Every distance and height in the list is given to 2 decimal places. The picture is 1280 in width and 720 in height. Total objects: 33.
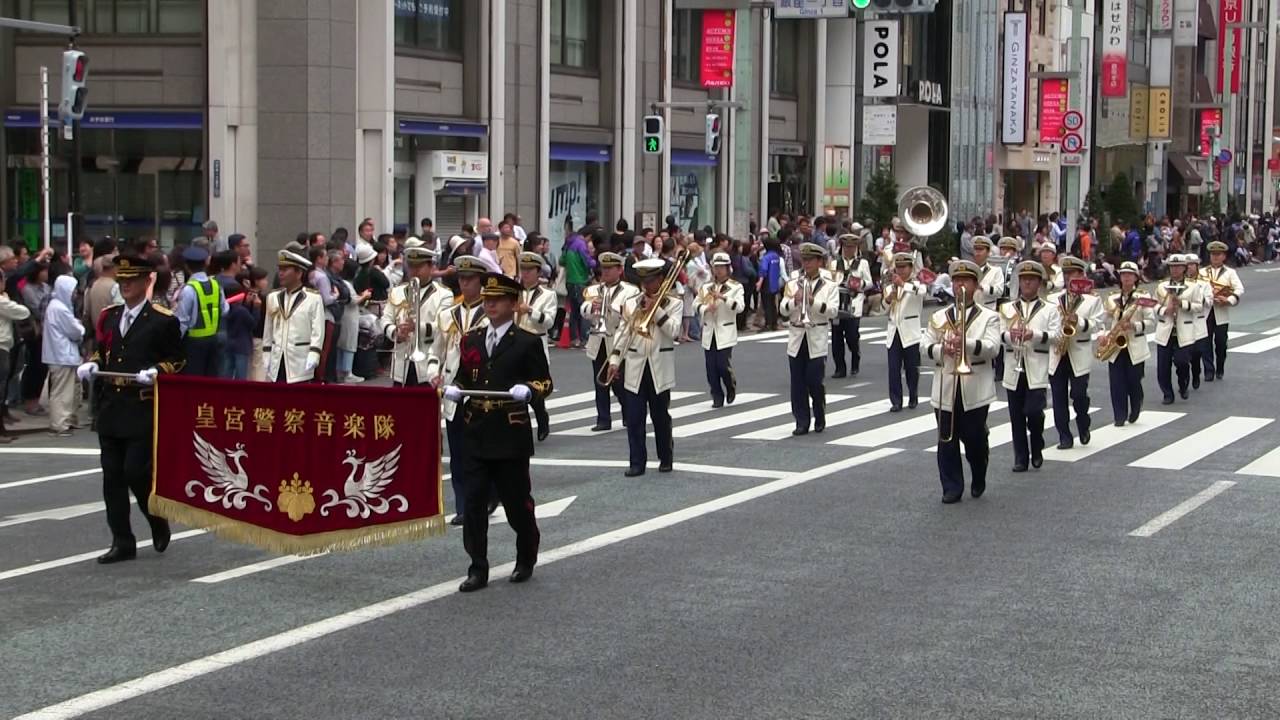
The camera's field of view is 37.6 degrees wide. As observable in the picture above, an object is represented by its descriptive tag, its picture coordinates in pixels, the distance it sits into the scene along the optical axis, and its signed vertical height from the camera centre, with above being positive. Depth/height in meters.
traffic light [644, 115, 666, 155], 37.50 +2.36
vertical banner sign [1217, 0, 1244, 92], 83.88 +10.21
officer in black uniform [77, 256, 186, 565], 11.73 -0.88
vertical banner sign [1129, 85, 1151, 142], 74.88 +5.64
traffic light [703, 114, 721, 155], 38.50 +2.40
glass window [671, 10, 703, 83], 42.50 +4.67
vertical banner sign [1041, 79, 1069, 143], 60.31 +4.69
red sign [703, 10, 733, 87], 39.97 +4.32
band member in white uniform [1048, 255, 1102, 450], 17.67 -0.91
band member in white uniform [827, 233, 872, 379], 22.64 -0.58
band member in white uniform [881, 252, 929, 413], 21.27 -0.82
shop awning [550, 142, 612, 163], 37.62 +2.02
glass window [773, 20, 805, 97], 47.38 +4.99
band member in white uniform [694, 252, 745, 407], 21.17 -0.82
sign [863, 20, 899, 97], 49.19 +5.08
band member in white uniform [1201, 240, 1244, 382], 23.81 -0.59
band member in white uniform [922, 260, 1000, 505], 14.41 -1.03
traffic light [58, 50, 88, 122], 22.14 +1.98
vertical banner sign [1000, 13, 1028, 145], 60.38 +5.53
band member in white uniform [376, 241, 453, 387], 15.15 -0.53
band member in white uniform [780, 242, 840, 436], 18.78 -0.85
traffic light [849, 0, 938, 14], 35.81 +4.73
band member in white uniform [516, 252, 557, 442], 16.31 -0.50
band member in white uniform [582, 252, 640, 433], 17.48 -0.61
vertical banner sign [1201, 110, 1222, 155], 81.44 +5.71
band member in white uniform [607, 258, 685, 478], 15.77 -0.98
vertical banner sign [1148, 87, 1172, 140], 74.56 +5.70
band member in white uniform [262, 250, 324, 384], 15.23 -0.69
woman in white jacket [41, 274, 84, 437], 18.69 -1.04
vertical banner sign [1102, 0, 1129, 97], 69.19 +7.57
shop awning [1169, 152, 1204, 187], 81.56 +3.69
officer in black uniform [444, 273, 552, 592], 10.85 -0.98
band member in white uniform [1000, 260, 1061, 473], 16.11 -0.93
